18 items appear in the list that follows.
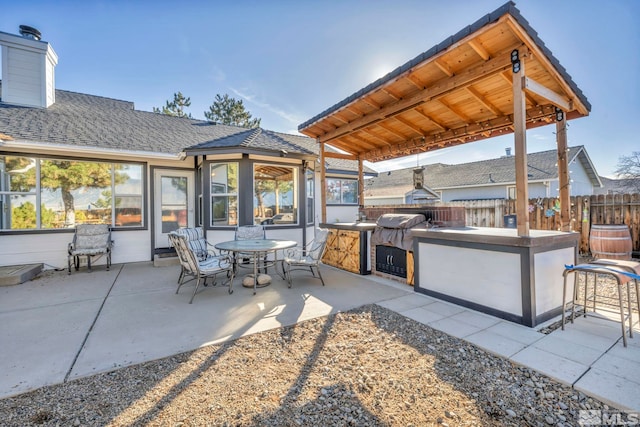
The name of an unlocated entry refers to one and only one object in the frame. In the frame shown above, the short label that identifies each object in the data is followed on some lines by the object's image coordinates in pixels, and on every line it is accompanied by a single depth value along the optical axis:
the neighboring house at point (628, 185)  12.47
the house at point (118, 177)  5.86
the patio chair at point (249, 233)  5.89
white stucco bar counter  3.05
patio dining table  4.43
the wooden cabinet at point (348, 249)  5.55
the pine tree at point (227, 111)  19.38
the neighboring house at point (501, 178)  13.50
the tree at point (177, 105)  18.56
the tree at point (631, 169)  12.45
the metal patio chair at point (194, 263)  4.03
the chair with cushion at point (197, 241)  5.26
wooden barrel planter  5.35
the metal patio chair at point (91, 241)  5.94
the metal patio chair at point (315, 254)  4.91
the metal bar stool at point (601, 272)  2.55
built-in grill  4.73
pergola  3.08
